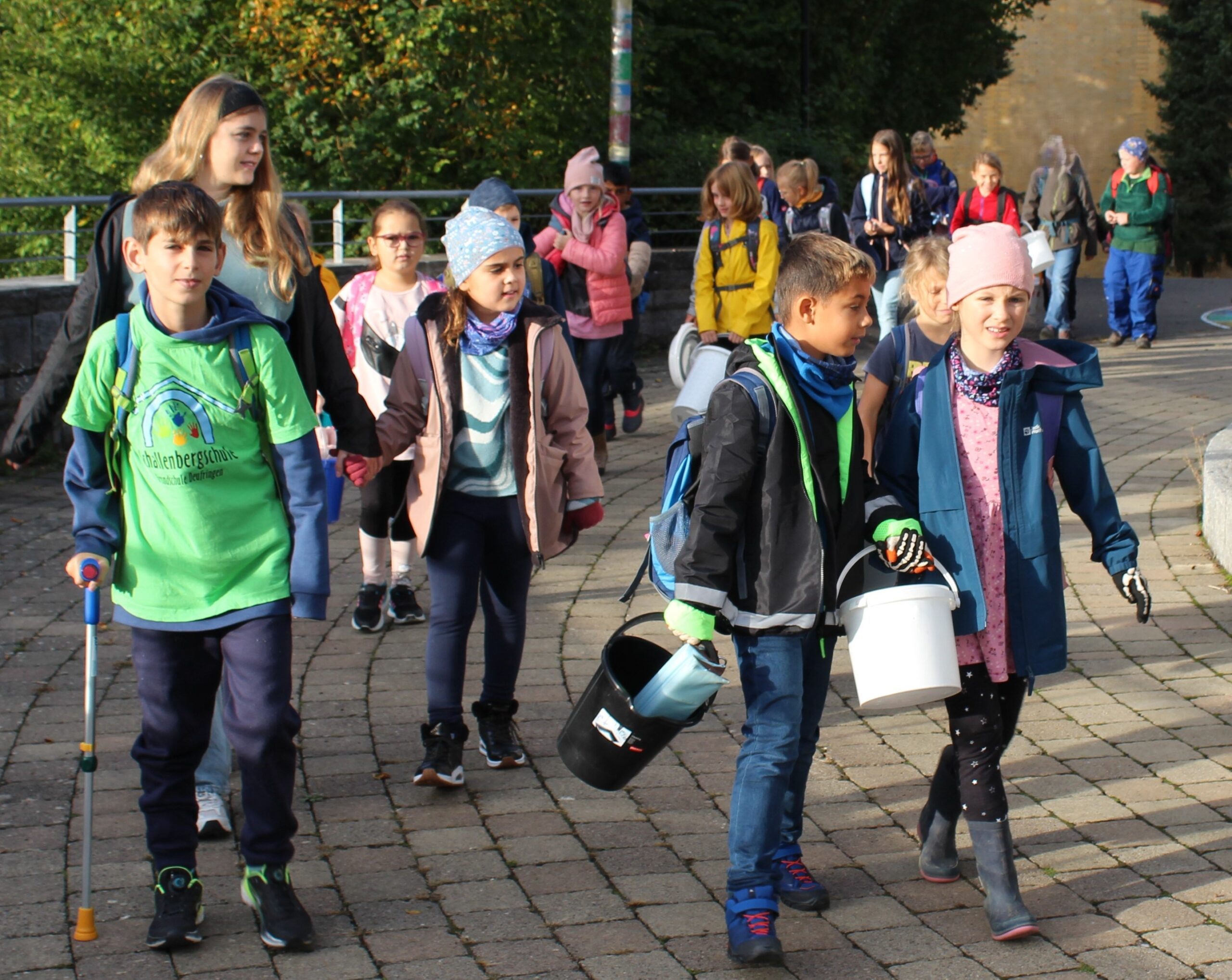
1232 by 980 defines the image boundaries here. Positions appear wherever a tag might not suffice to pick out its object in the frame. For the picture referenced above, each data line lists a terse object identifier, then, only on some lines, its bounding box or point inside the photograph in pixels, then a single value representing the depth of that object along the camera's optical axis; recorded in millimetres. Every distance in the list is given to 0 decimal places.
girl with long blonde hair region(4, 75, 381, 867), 4059
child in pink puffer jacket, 9508
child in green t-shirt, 3691
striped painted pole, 14969
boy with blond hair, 3654
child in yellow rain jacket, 9188
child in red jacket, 13227
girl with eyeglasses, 6297
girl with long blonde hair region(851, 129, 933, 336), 11961
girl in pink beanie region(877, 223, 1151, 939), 3881
